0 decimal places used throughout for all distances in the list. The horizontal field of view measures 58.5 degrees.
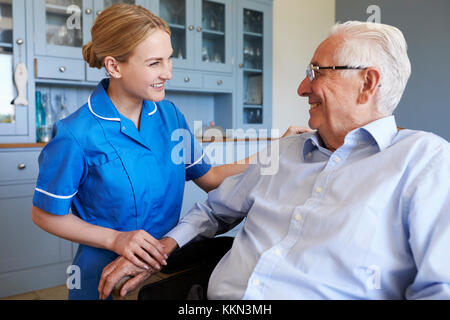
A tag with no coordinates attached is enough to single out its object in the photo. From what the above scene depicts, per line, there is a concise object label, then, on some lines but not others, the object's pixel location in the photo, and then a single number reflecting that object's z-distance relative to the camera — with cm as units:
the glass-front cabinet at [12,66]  250
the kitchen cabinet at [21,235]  243
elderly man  87
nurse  111
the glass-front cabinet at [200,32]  325
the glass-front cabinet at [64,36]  259
